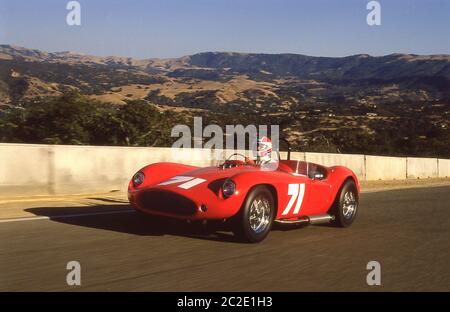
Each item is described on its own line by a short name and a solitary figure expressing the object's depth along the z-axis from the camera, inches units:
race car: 285.6
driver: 338.6
